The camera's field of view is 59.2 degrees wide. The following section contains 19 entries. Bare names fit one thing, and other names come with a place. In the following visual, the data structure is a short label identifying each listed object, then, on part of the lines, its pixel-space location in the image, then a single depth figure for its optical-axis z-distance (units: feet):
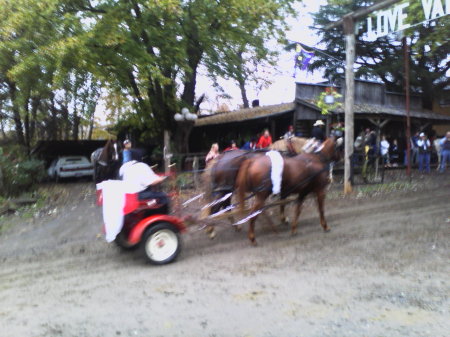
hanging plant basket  42.42
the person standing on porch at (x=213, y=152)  40.83
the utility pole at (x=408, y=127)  46.44
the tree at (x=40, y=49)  39.73
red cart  19.03
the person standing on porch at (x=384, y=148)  57.52
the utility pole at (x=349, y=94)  39.11
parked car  62.54
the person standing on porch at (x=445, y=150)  50.67
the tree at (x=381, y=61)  75.41
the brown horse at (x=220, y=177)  24.43
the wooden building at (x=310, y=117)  55.98
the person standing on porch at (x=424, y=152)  54.49
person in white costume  19.69
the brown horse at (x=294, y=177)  23.06
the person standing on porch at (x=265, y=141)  45.93
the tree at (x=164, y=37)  44.62
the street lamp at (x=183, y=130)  55.13
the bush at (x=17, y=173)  39.22
